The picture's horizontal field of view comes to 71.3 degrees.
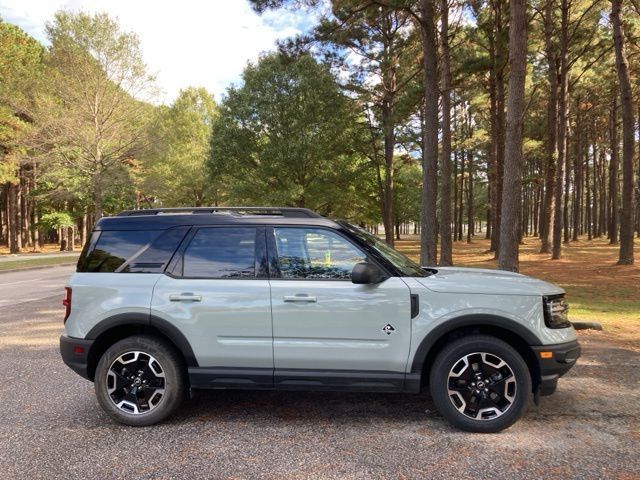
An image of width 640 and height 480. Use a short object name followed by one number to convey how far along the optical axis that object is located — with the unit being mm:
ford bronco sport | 3768
